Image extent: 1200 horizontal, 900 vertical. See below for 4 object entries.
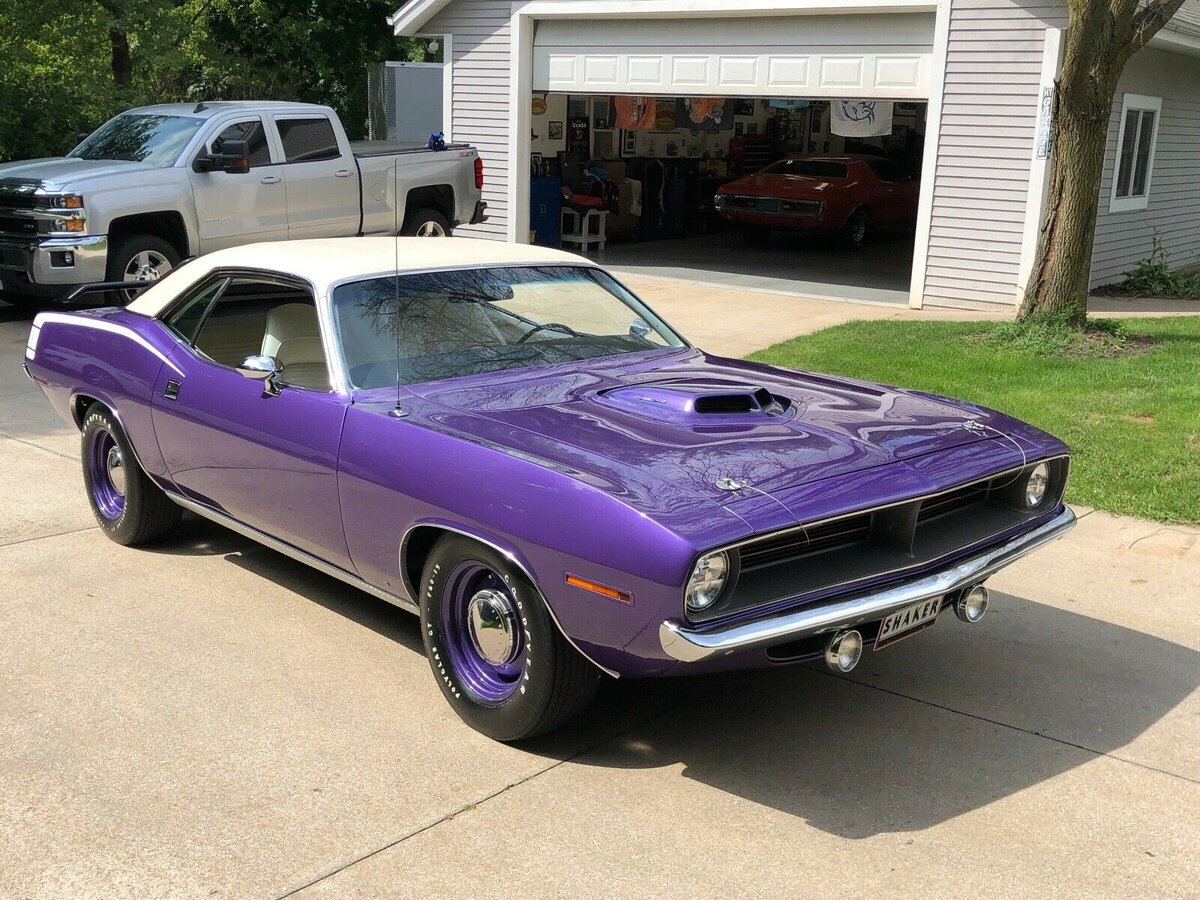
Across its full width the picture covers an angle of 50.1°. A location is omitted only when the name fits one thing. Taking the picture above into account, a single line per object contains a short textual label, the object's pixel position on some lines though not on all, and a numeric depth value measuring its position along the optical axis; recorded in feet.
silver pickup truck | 37.27
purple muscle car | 11.87
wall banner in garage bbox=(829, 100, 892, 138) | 53.26
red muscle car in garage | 63.46
